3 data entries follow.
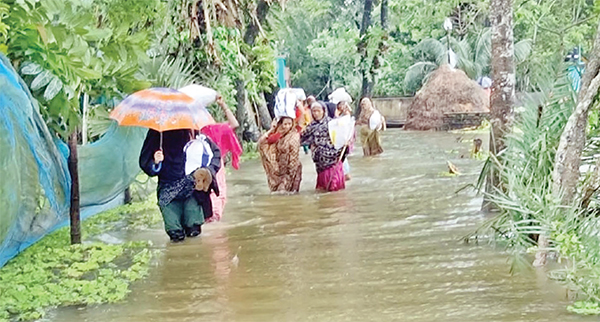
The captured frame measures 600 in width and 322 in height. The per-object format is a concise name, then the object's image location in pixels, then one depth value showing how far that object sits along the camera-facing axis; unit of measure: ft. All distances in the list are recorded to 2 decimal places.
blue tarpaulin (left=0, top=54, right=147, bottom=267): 19.03
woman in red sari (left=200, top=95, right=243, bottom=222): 29.89
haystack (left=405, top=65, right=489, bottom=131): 87.92
